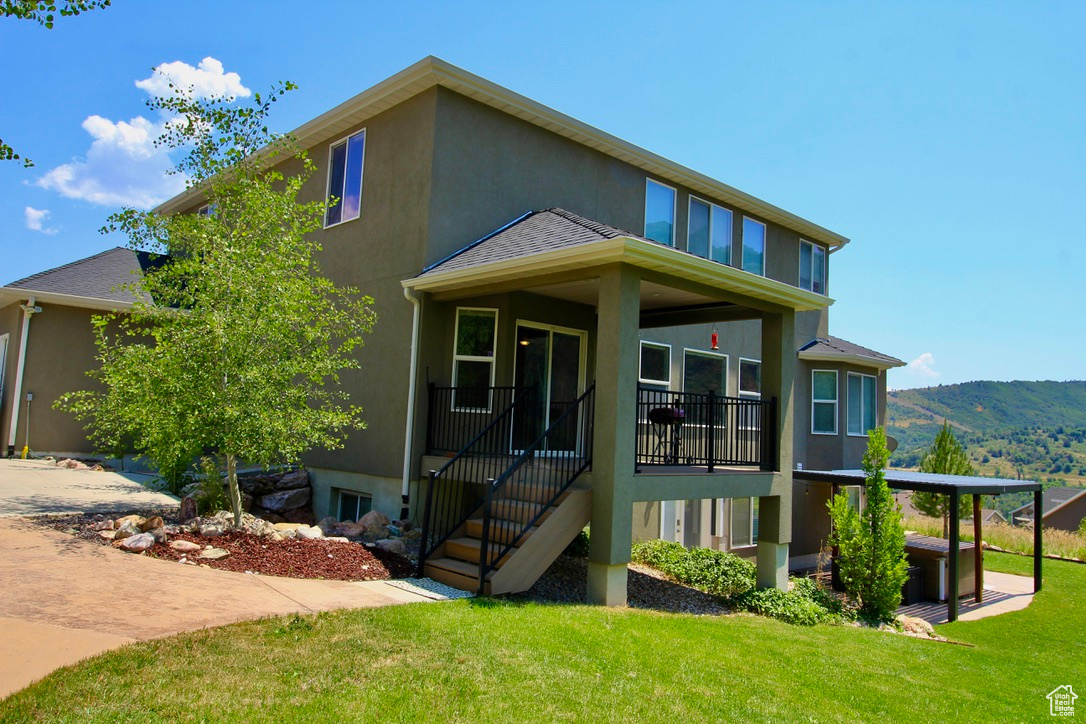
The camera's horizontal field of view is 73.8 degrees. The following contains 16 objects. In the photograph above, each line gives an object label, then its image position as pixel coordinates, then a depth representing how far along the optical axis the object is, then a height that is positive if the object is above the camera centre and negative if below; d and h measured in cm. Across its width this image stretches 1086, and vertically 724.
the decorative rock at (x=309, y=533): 894 -146
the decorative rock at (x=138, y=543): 761 -141
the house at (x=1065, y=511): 4150 -336
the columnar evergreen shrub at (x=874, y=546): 1109 -159
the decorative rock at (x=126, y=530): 801 -136
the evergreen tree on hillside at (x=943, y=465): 2375 -57
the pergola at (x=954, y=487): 1259 -76
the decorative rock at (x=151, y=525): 827 -131
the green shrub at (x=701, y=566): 1098 -211
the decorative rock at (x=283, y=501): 1178 -139
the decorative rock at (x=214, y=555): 763 -150
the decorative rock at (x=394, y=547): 898 -157
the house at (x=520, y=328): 810 +154
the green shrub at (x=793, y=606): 953 -226
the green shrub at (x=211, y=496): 955 -110
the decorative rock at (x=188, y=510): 938 -128
